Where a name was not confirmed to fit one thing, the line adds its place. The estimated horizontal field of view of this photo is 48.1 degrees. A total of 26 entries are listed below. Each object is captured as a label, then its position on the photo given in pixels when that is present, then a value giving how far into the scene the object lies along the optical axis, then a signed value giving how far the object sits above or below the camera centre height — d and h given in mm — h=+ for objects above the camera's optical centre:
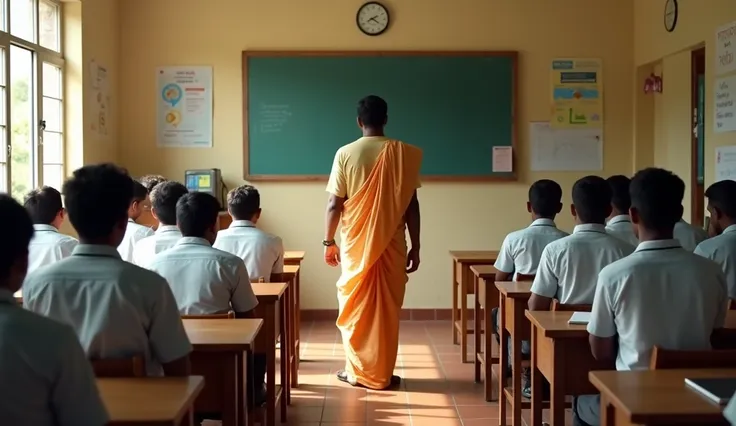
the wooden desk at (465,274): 5289 -646
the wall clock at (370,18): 6781 +1305
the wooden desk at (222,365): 2547 -601
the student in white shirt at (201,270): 3219 -368
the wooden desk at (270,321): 3568 -642
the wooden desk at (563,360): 2715 -624
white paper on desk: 2775 -484
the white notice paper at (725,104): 5047 +448
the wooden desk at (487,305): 4484 -712
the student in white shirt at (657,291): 2414 -336
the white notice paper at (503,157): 6840 +158
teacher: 4668 -342
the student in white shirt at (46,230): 3869 -257
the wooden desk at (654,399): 1760 -502
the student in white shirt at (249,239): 4359 -338
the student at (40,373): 1605 -386
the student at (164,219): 3961 -211
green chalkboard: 6770 +576
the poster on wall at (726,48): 5008 +791
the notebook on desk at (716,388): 1812 -482
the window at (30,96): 4840 +506
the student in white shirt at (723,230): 3602 -253
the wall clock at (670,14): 5980 +1188
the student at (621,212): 4043 -182
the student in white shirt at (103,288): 2152 -293
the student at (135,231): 4457 -300
